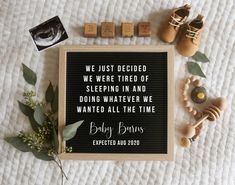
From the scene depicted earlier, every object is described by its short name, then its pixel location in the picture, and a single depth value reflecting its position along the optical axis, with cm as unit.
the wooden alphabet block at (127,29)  101
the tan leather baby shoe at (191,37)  99
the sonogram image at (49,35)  104
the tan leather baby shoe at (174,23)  100
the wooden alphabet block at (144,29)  102
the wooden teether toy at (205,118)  100
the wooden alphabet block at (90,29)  102
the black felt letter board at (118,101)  101
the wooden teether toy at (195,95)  101
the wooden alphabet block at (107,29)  102
